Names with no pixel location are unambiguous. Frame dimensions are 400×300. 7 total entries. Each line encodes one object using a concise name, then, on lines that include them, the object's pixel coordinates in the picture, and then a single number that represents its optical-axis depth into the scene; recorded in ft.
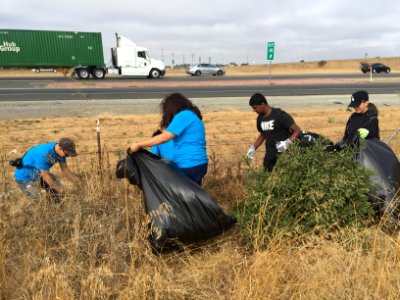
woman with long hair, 9.77
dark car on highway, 134.50
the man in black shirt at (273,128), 12.28
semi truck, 94.27
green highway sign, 75.82
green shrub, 8.49
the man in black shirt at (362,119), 11.71
